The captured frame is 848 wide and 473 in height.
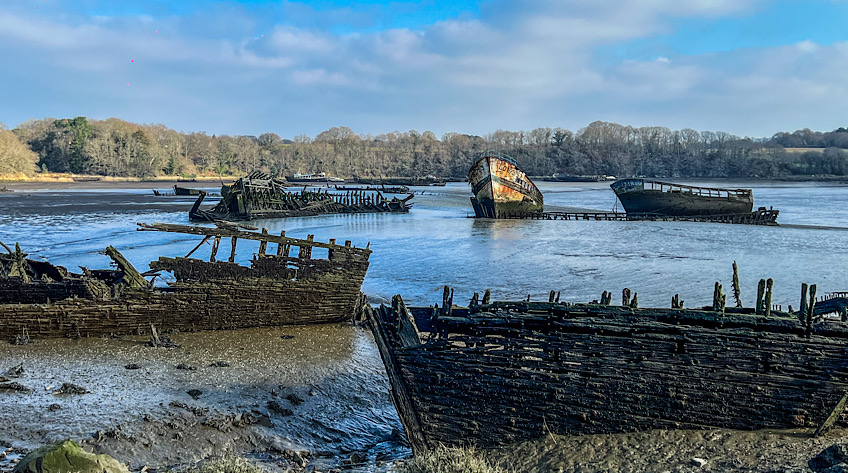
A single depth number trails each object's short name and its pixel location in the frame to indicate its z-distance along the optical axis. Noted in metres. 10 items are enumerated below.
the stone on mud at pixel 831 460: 6.91
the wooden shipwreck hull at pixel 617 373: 8.20
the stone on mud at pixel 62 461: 5.81
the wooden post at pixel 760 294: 9.09
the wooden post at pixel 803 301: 9.11
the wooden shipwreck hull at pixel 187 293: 13.74
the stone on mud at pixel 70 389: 10.47
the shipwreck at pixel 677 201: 49.12
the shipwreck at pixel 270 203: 50.00
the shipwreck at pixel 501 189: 50.47
